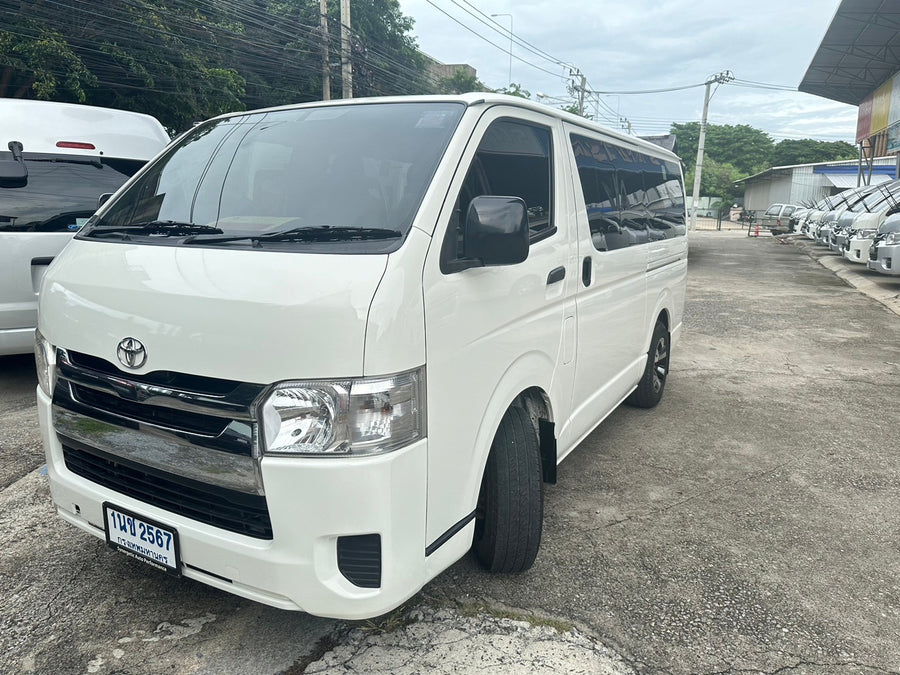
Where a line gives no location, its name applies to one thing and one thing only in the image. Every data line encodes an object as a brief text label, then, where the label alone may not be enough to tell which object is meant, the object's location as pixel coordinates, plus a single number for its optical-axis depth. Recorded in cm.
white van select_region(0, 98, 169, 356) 475
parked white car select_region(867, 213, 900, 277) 1095
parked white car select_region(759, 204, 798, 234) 3044
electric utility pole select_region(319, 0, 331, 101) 1936
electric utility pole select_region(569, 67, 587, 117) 4506
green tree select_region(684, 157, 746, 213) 7288
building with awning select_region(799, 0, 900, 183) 2083
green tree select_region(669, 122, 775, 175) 8157
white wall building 4031
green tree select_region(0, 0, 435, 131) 1199
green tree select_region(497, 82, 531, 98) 4112
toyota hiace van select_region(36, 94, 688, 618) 190
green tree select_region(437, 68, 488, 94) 3797
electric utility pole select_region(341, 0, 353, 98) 1966
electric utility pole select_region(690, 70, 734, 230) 3978
